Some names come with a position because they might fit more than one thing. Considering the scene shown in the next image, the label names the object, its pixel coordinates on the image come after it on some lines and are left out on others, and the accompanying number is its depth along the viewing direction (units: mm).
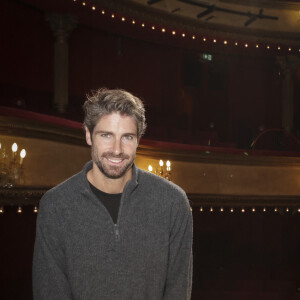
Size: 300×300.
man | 1593
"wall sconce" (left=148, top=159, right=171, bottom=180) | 5704
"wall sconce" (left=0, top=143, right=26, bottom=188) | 4121
